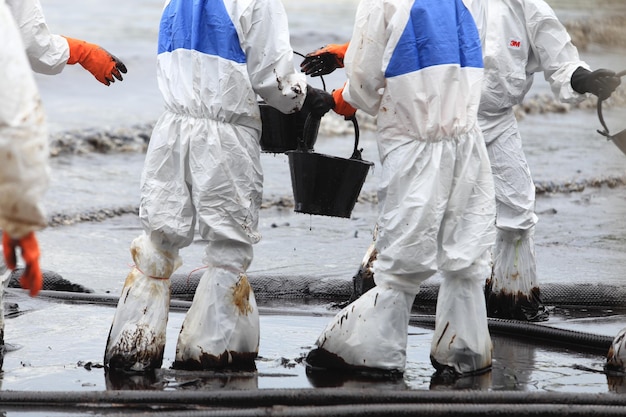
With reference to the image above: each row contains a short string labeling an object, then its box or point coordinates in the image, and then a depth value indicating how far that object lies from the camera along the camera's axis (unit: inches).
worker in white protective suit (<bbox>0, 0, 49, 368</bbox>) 267.7
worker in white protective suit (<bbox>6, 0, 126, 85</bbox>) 422.9
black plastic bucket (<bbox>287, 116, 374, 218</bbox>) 429.7
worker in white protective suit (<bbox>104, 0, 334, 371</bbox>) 397.7
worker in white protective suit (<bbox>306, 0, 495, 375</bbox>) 390.0
